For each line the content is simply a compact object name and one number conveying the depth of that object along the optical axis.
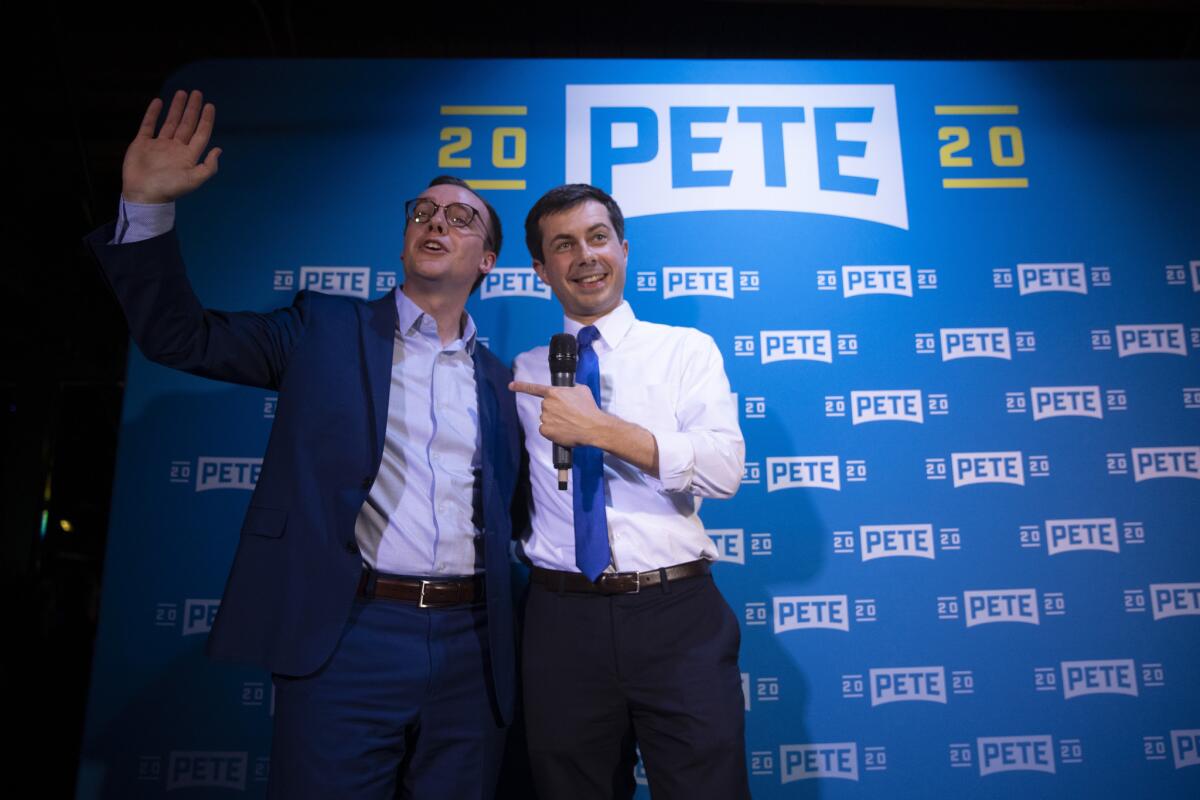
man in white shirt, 1.72
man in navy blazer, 1.56
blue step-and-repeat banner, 2.42
